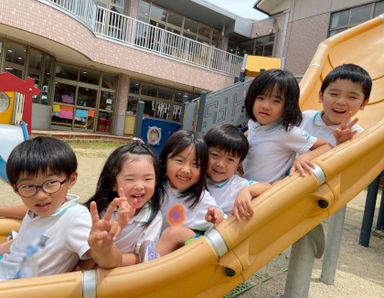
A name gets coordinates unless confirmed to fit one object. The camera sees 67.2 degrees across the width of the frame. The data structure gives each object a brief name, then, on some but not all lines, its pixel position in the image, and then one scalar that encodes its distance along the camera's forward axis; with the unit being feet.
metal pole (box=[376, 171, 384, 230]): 12.60
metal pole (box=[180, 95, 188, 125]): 22.36
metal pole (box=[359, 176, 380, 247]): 10.09
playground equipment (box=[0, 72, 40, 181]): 13.50
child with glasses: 3.35
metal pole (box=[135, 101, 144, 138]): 17.67
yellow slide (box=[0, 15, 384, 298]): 2.93
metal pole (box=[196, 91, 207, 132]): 19.25
